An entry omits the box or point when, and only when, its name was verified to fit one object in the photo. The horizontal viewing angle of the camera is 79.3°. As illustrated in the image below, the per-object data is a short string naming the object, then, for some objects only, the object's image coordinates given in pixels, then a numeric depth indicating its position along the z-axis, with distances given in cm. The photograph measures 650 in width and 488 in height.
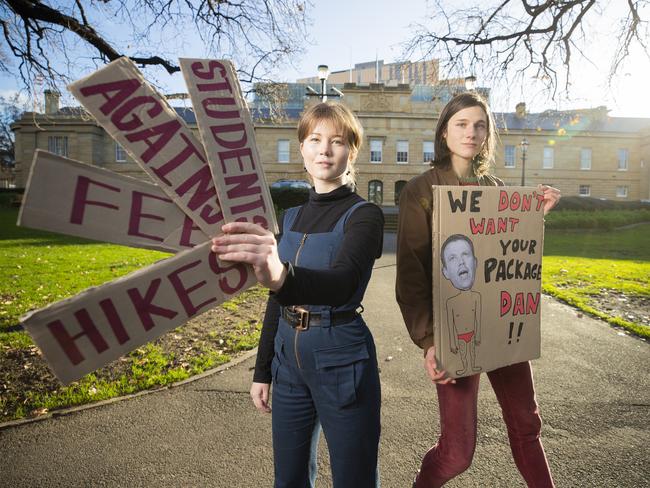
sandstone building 3841
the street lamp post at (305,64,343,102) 1218
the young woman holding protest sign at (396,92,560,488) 187
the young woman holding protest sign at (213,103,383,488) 156
